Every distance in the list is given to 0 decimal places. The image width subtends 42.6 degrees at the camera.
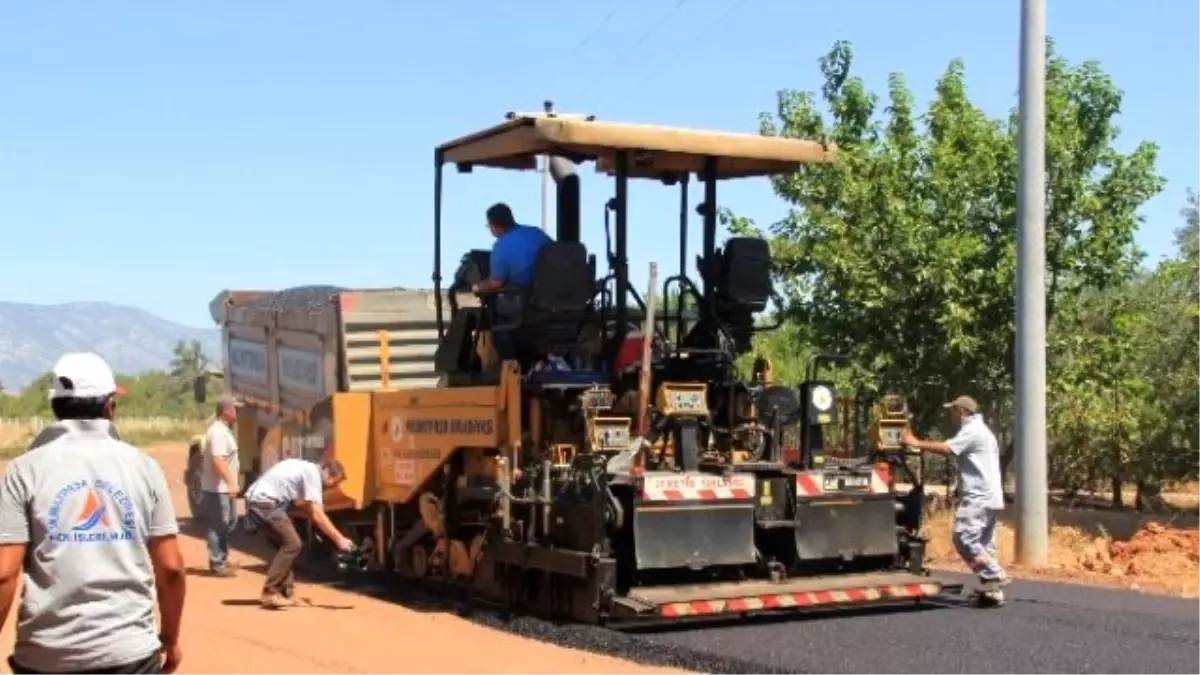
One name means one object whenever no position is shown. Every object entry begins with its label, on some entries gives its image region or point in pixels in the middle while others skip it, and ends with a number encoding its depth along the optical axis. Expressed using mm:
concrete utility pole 13266
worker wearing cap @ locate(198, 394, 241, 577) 13016
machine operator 10430
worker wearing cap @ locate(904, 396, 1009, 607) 10688
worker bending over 11133
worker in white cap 4207
